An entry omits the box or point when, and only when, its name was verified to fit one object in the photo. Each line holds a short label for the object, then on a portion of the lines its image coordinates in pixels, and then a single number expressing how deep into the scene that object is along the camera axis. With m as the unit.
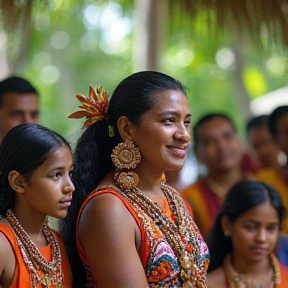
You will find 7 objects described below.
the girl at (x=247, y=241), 3.69
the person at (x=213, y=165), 4.55
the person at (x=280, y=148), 4.65
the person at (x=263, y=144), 5.77
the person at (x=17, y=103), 3.88
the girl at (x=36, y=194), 2.74
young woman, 2.64
